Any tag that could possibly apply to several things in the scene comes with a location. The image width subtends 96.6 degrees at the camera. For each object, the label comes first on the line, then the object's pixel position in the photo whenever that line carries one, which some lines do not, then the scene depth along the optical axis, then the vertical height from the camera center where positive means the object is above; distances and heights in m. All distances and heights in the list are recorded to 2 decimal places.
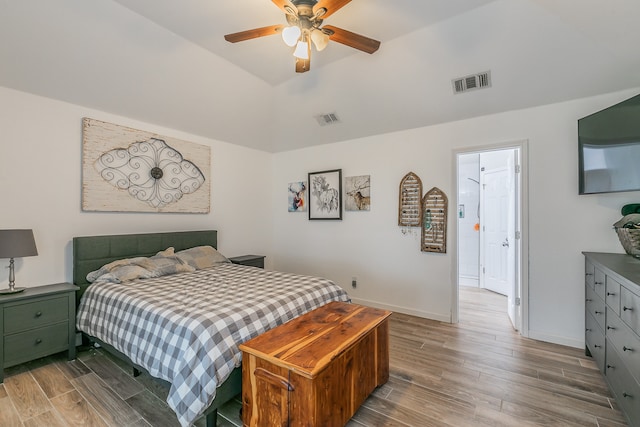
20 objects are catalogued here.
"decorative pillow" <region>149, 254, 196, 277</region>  2.96 -0.55
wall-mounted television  2.21 +0.55
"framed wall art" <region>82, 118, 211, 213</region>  2.99 +0.52
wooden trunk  1.46 -0.88
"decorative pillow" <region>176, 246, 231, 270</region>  3.35 -0.51
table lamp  2.26 -0.26
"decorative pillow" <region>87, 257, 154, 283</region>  2.77 -0.51
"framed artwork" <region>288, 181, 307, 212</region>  4.72 +0.30
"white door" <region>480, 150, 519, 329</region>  4.69 -0.12
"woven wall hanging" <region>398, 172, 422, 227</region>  3.66 +0.17
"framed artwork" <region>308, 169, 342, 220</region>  4.33 +0.31
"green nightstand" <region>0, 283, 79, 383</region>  2.26 -0.91
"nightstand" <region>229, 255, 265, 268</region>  4.06 -0.66
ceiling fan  1.80 +1.29
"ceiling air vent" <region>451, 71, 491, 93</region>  2.80 +1.34
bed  1.60 -0.69
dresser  1.57 -0.74
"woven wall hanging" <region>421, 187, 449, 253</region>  3.48 -0.08
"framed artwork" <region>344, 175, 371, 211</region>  4.08 +0.32
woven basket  2.17 -0.20
